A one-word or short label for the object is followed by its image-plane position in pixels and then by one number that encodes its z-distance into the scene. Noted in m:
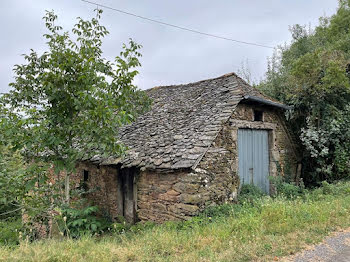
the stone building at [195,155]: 6.04
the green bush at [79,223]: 5.79
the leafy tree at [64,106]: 5.03
